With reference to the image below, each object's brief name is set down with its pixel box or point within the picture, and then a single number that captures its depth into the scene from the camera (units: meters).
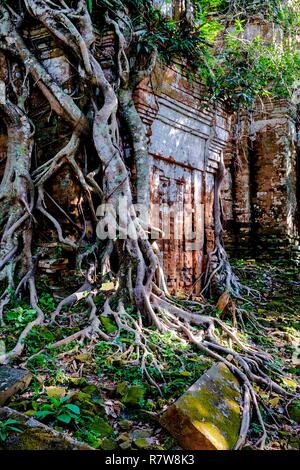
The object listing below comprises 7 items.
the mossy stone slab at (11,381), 2.38
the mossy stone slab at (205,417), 2.23
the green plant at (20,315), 3.40
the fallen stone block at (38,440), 1.93
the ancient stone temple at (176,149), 4.44
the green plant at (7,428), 1.97
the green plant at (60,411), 2.23
